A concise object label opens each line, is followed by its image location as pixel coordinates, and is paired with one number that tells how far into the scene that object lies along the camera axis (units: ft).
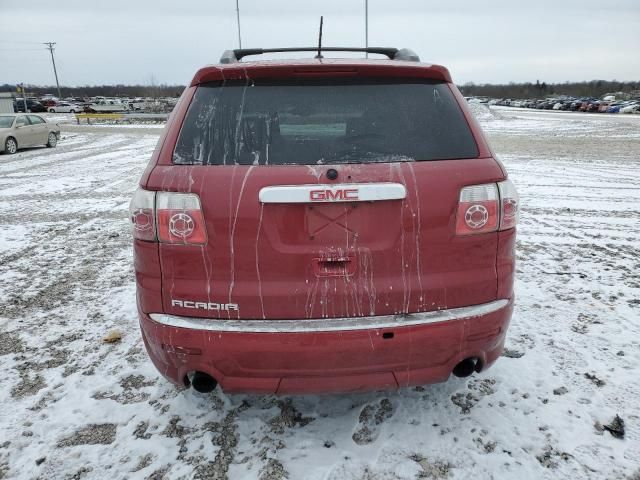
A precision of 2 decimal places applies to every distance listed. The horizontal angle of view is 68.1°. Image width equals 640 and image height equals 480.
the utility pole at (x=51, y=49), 292.40
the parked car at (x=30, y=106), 182.39
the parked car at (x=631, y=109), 168.17
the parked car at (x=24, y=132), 57.98
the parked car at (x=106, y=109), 153.88
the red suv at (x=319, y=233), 6.91
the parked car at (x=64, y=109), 198.70
